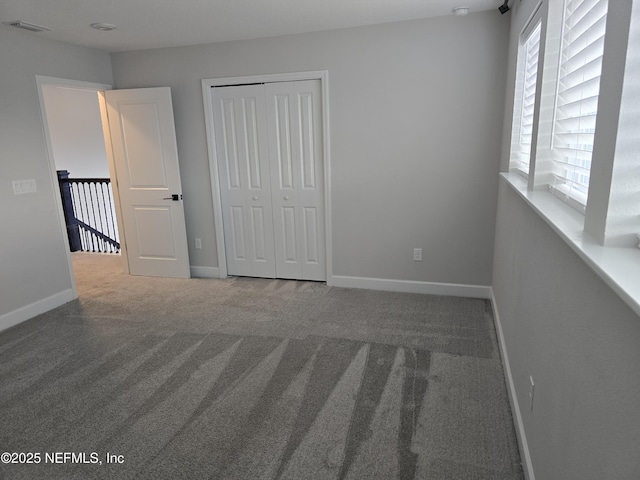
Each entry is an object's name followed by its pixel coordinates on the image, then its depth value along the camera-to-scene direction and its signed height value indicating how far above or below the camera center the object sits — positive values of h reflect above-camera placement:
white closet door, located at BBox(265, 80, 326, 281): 4.14 -0.35
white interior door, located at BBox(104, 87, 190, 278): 4.49 -0.35
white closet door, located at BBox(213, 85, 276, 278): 4.32 -0.35
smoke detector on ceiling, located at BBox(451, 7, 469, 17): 3.36 +1.01
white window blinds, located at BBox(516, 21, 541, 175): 2.59 +0.27
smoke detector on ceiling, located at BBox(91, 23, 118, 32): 3.46 +1.01
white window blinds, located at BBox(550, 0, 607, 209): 1.49 +0.15
